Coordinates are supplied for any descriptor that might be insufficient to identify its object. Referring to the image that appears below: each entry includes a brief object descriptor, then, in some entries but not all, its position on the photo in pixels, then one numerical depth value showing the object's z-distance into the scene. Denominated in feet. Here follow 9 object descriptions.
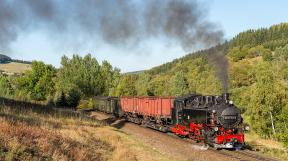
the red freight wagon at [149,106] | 86.33
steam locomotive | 63.00
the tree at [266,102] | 150.41
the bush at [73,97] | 232.49
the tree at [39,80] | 281.54
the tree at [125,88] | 264.11
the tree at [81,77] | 250.98
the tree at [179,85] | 311.25
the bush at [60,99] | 214.28
